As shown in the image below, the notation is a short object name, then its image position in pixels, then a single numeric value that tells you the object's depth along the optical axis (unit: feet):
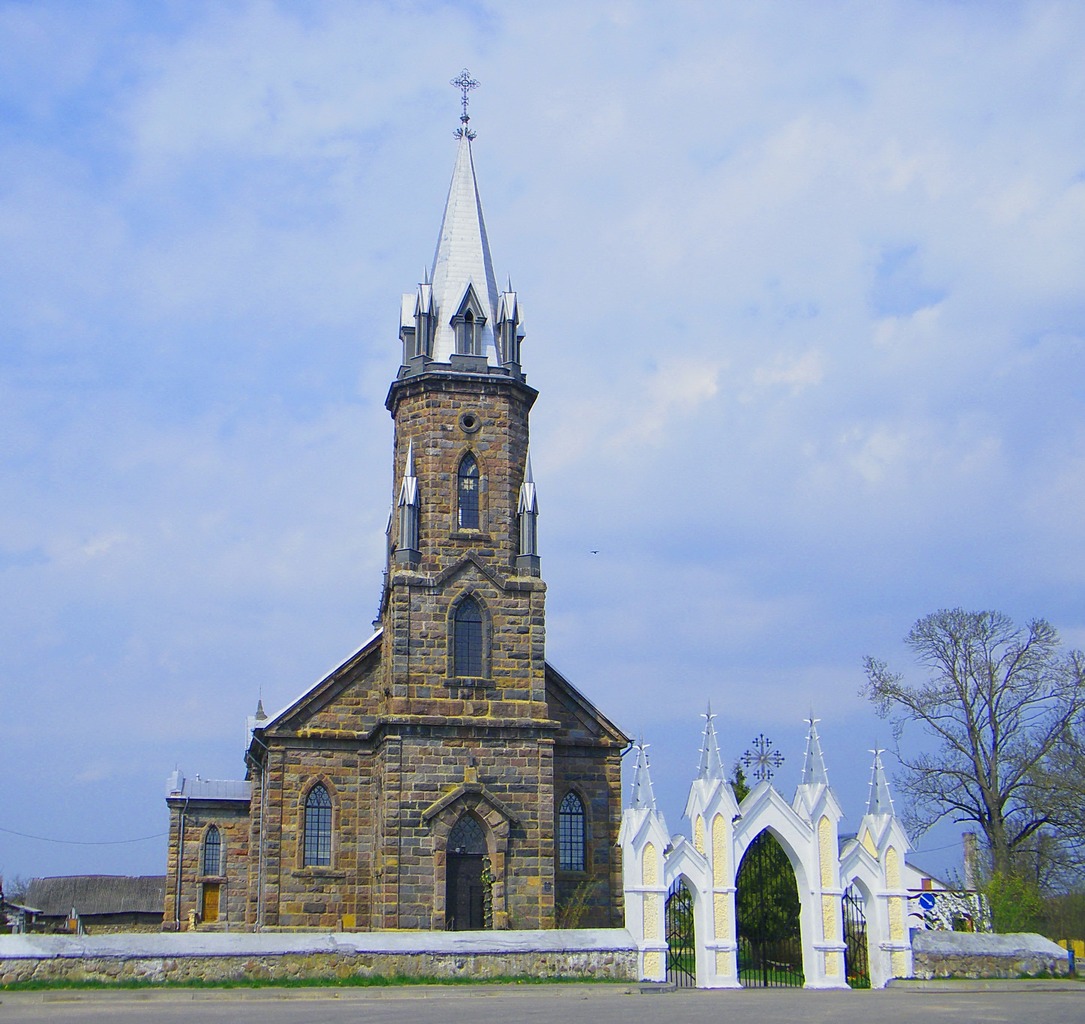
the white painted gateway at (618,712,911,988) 77.51
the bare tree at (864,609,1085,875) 113.60
